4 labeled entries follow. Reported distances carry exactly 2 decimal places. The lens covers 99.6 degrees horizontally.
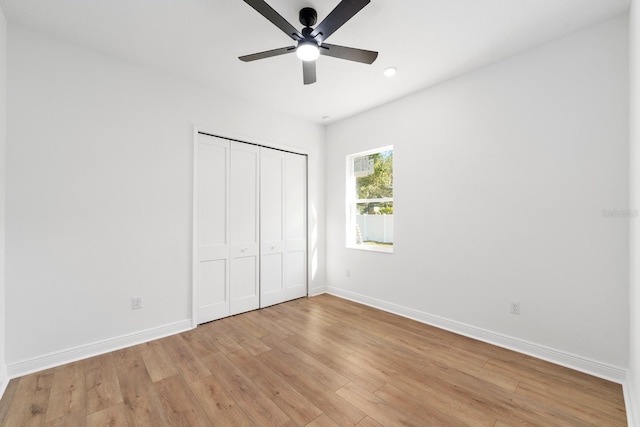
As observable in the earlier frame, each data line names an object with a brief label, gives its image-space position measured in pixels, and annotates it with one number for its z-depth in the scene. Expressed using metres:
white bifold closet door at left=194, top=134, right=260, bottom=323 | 3.21
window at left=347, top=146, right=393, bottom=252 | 3.79
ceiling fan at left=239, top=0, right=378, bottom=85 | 1.68
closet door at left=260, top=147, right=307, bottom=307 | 3.80
